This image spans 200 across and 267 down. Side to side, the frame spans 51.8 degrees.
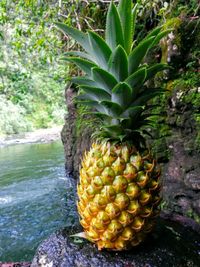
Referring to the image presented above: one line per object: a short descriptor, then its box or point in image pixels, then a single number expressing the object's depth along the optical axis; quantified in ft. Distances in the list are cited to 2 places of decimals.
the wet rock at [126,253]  0.99
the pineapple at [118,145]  0.95
